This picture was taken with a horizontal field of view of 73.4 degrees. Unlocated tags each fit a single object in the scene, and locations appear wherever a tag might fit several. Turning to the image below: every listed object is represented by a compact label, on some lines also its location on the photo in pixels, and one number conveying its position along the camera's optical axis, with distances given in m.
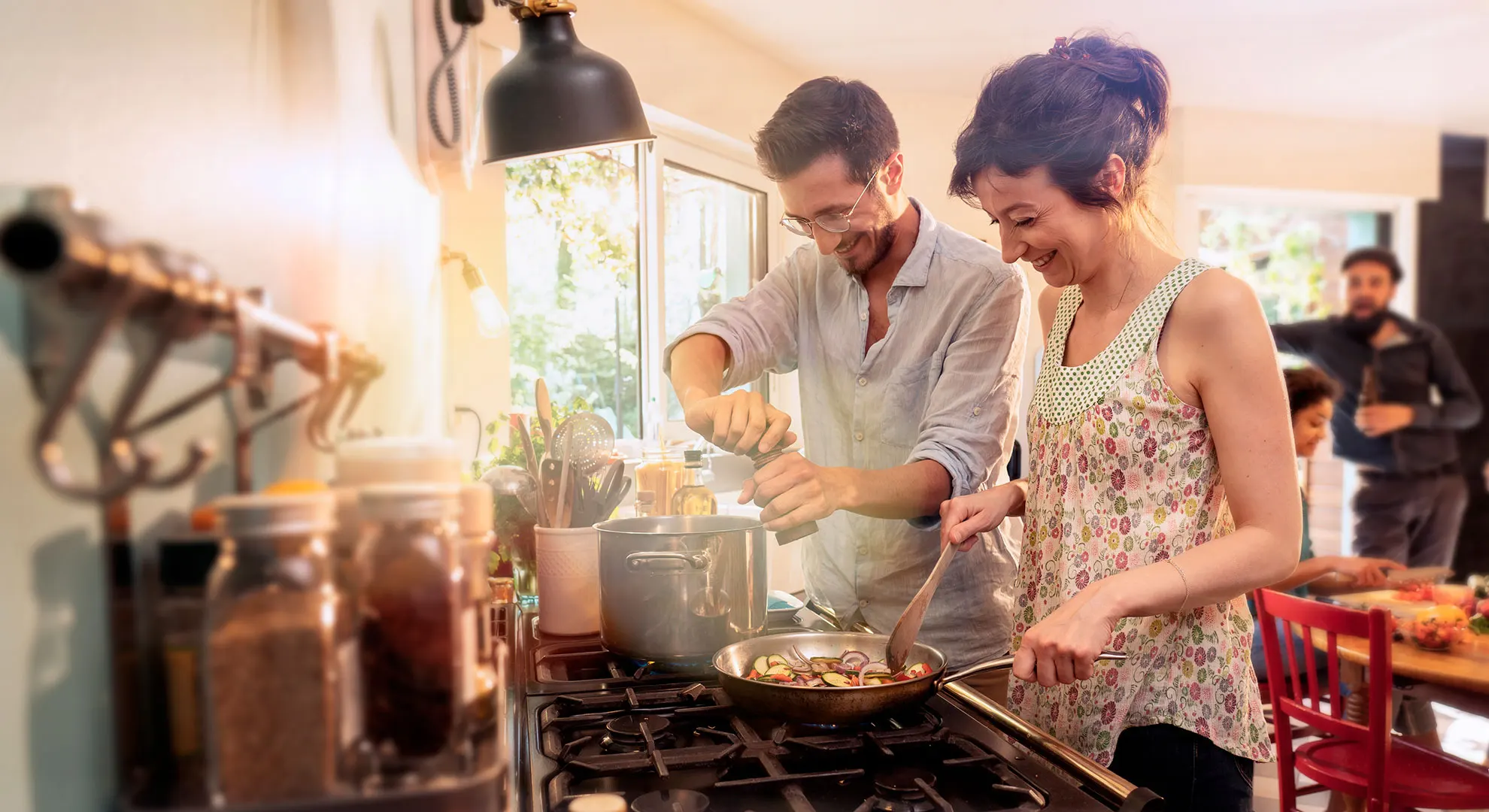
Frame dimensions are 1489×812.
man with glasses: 1.39
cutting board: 2.73
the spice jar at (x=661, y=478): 1.78
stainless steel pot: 1.06
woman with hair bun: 1.02
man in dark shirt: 4.48
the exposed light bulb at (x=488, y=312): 1.89
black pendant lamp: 1.04
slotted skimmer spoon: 1.47
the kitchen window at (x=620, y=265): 2.60
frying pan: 0.90
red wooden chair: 2.13
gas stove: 0.76
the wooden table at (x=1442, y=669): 2.22
